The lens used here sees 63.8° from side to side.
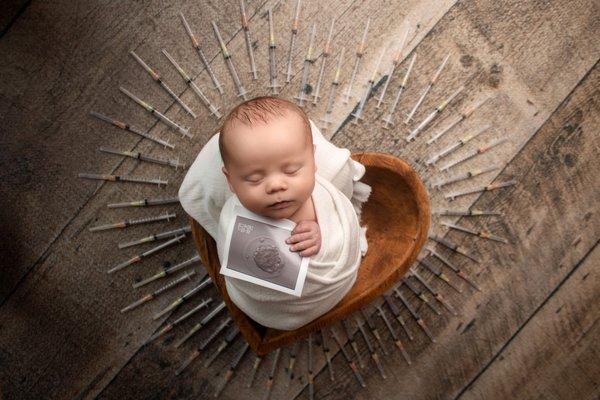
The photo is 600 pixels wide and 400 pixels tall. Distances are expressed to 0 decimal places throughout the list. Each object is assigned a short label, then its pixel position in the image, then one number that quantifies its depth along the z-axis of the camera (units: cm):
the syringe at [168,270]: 168
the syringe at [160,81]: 166
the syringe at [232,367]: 169
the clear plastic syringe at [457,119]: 169
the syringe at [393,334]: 169
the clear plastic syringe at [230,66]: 167
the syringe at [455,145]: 168
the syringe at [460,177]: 169
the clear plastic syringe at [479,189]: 170
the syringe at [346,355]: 170
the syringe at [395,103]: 169
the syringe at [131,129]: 167
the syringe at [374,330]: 169
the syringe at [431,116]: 168
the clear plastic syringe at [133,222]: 167
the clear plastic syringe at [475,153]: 169
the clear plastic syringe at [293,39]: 168
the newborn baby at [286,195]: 112
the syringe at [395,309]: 170
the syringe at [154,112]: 166
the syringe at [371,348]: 169
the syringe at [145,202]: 166
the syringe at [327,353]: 169
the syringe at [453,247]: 170
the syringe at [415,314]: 169
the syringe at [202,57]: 166
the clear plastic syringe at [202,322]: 167
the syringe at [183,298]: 167
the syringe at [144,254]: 167
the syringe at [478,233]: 171
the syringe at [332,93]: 169
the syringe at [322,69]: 169
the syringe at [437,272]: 170
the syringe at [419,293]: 170
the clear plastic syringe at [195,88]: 167
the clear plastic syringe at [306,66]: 168
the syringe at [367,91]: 169
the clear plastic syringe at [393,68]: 169
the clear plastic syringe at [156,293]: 168
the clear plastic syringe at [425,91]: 169
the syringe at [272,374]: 168
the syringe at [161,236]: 167
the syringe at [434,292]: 170
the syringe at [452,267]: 171
